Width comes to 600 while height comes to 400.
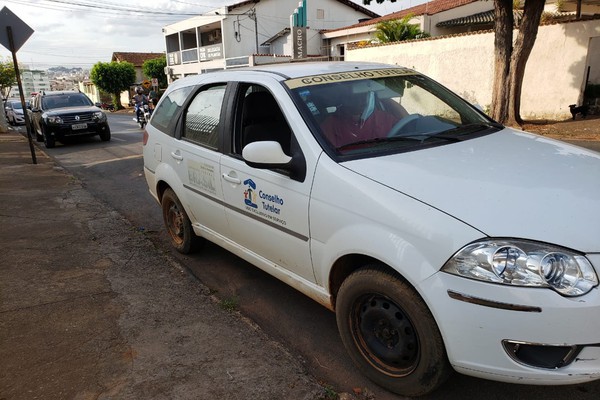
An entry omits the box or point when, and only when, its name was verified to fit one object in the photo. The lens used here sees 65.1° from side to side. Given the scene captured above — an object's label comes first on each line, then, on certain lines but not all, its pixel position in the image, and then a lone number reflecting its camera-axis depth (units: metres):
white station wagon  1.96
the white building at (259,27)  32.66
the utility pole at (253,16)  34.06
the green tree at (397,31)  20.59
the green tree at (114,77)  47.59
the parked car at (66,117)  13.77
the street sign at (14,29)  8.91
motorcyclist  19.38
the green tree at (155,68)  47.31
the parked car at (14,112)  27.25
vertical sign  22.08
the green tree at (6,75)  52.59
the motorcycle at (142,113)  19.20
